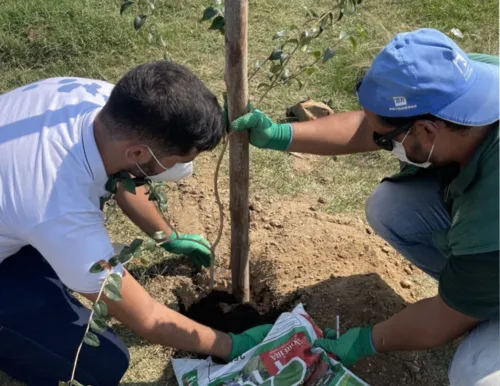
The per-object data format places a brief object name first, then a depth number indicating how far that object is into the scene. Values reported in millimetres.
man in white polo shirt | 1864
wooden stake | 1852
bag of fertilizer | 2236
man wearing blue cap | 1761
